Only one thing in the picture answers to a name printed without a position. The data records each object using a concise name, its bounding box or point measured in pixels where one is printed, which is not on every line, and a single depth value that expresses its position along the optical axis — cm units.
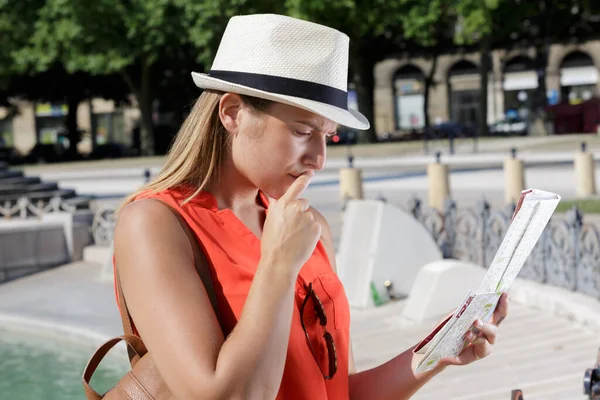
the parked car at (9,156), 5238
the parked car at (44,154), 5431
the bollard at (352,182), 1875
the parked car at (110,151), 5559
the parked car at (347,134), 5241
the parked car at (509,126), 5736
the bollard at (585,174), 1897
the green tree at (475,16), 4119
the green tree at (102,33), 4256
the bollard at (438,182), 1773
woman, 212
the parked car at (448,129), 5309
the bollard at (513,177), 1812
